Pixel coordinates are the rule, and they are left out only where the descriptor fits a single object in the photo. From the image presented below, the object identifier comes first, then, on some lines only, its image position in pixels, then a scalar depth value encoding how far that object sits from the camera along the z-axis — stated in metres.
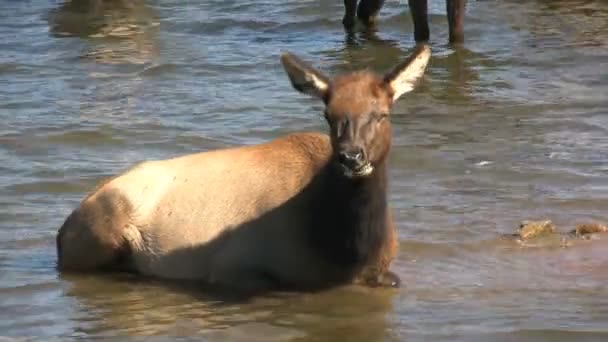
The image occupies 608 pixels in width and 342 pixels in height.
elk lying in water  13.85
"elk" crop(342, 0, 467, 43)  29.77
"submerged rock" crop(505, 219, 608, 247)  16.41
